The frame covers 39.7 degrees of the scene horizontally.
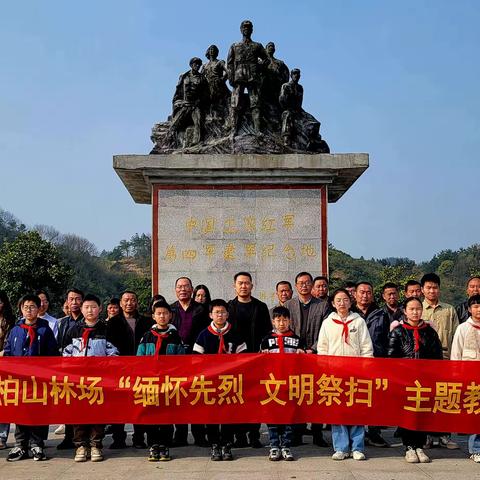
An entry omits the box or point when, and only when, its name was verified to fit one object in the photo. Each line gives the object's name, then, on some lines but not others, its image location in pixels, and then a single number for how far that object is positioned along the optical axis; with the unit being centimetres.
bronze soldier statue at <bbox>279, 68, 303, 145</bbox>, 999
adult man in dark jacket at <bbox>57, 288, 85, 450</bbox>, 657
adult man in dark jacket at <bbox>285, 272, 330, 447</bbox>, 643
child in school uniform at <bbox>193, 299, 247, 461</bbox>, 566
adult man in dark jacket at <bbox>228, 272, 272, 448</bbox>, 617
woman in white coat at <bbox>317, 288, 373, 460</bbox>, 559
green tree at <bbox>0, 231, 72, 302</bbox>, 2269
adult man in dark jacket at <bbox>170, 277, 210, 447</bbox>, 648
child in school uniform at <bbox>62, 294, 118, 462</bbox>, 568
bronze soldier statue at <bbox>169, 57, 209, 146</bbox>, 1009
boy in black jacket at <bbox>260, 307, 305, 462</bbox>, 569
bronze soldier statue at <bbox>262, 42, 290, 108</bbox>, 1021
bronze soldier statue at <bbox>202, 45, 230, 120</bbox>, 1014
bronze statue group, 997
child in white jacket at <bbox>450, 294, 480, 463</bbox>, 567
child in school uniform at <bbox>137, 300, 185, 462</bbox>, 563
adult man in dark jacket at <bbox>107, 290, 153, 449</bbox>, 633
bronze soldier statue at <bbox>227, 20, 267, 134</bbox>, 995
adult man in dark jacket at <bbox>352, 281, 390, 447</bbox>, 612
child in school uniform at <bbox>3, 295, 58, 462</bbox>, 572
